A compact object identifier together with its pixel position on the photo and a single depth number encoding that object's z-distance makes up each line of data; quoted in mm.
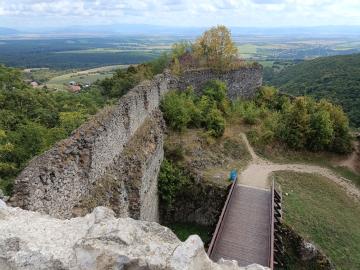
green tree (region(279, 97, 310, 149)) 21719
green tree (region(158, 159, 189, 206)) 16562
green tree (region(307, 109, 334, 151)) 21625
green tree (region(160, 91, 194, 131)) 19797
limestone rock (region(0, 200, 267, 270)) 4840
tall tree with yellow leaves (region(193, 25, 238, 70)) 25812
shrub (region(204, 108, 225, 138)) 21547
